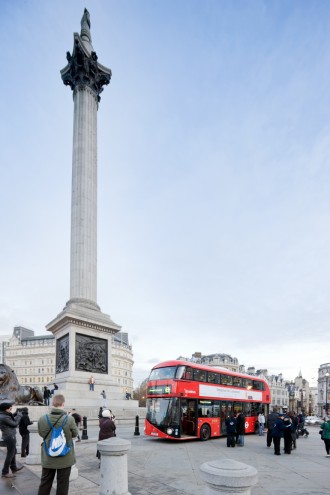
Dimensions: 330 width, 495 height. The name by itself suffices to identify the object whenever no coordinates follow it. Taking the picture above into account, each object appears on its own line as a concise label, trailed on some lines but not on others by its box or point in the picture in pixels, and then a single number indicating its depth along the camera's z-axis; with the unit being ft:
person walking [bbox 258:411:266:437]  77.39
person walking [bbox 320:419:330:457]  48.41
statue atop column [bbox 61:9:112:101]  130.21
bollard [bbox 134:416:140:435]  65.17
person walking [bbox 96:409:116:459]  32.76
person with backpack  17.66
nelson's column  94.32
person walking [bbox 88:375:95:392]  91.56
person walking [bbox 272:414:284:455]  49.60
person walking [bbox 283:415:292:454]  50.75
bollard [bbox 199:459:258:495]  13.69
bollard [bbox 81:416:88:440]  55.87
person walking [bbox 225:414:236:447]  55.42
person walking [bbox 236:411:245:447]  56.24
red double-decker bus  57.21
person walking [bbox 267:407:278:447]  54.03
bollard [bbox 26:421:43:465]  34.14
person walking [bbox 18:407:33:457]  38.96
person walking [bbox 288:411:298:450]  53.22
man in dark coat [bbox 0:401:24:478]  27.43
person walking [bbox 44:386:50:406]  90.43
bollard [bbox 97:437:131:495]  22.83
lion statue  71.73
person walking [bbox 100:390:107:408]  85.74
